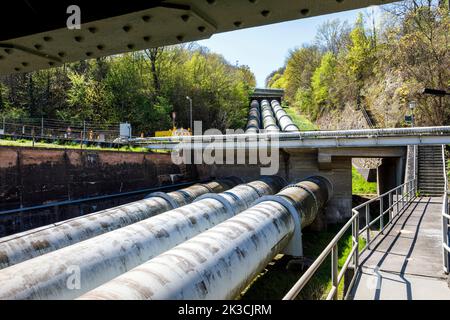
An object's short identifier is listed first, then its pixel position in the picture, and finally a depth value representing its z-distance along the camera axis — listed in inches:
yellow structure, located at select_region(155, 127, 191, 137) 998.8
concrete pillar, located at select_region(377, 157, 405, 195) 757.3
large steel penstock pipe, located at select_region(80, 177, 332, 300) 194.5
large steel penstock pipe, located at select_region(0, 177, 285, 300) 209.9
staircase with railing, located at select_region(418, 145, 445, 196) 663.9
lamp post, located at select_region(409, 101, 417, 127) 784.3
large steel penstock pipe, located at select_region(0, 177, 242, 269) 275.1
